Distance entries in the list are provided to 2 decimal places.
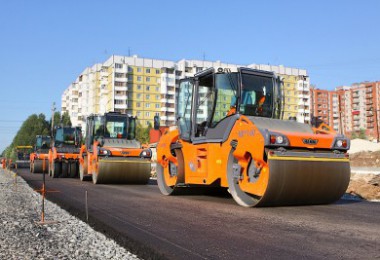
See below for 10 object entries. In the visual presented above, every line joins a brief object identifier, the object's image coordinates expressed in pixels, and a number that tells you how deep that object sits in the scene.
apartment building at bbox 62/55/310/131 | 90.06
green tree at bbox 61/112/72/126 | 101.75
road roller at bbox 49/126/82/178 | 21.97
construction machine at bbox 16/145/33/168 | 47.63
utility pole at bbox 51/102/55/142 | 22.22
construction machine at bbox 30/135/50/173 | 27.17
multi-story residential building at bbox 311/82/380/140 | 137.62
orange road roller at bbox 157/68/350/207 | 7.20
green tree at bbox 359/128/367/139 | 70.66
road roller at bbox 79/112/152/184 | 15.03
